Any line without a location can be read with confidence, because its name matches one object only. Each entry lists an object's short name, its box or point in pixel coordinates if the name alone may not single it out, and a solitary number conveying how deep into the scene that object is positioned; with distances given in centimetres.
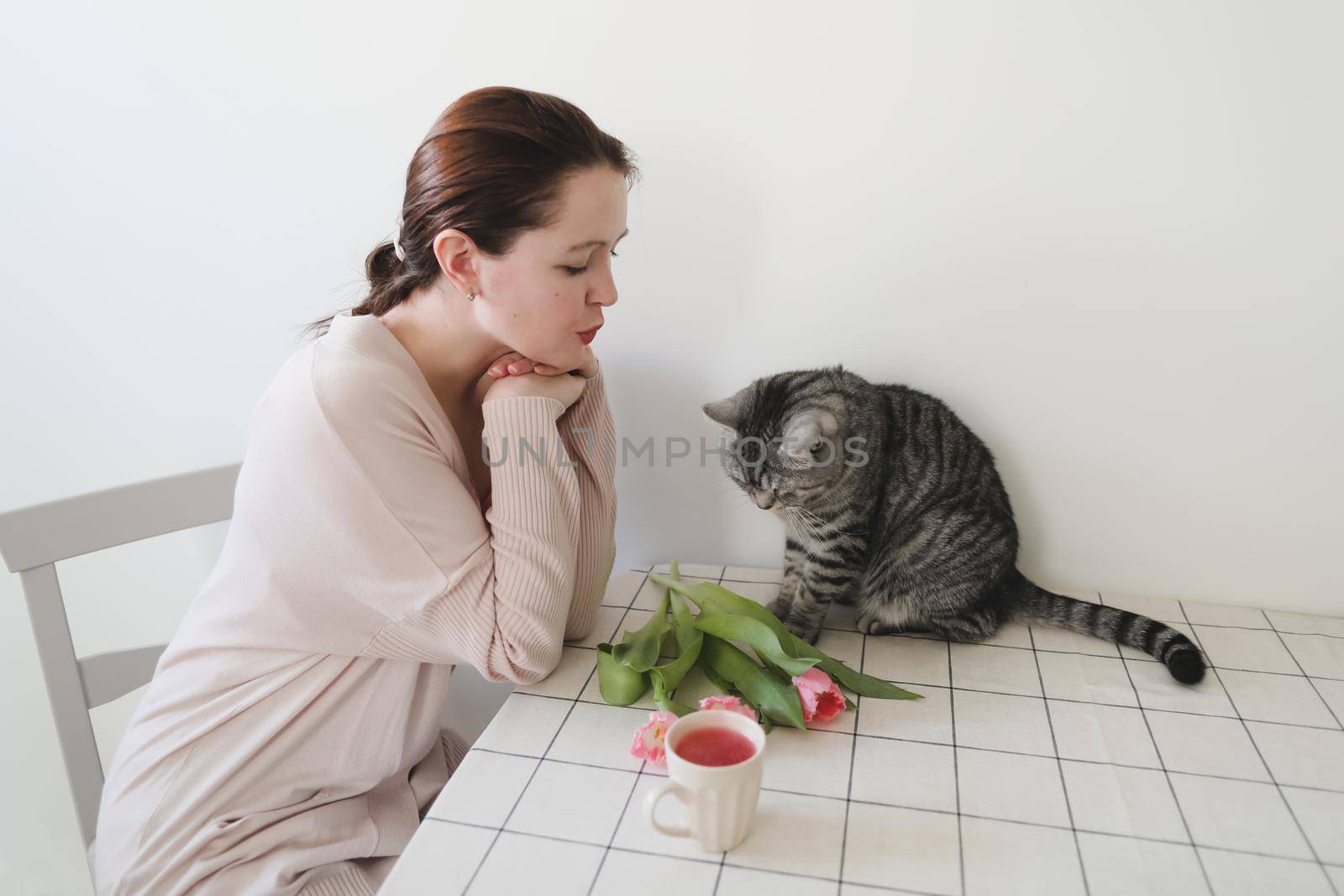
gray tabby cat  127
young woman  106
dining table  85
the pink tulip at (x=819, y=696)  105
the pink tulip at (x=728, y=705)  103
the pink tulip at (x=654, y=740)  100
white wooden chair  126
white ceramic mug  82
